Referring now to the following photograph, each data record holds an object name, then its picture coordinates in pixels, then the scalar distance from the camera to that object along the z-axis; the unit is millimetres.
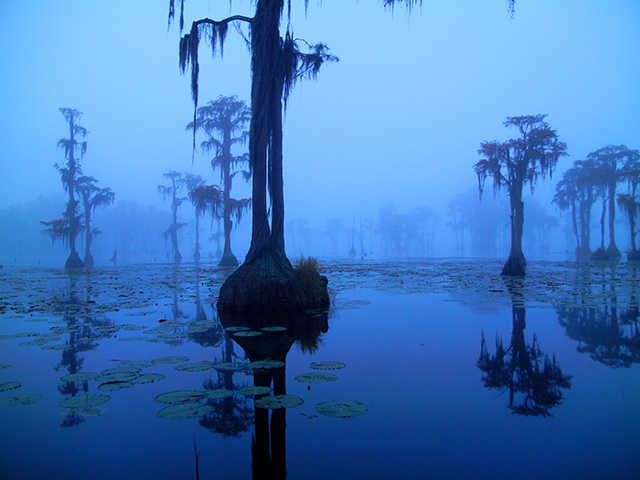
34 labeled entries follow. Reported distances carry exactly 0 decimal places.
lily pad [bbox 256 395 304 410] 3254
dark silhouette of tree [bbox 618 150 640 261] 30172
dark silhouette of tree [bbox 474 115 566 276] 20781
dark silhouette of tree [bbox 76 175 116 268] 39938
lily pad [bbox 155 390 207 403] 3414
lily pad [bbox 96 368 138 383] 4051
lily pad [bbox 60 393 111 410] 3391
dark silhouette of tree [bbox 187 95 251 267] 32250
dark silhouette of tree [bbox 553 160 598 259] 42438
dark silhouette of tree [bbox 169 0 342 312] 8305
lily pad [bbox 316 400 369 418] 3137
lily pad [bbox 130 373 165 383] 4047
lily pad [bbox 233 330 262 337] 6094
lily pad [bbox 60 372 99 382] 4074
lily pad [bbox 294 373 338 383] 3947
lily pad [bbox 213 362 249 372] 4403
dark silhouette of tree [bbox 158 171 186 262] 49344
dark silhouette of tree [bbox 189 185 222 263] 32906
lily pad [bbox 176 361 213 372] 4371
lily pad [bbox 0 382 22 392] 3852
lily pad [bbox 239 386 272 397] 3564
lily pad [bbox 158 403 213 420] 3094
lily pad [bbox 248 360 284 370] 4406
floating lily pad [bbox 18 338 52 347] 5572
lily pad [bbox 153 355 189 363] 4711
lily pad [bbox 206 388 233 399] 3518
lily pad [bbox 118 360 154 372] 4435
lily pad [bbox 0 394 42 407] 3459
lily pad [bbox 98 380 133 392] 3796
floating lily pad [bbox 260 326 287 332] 6489
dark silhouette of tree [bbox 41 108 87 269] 33781
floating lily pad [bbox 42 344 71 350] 5343
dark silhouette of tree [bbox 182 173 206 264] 53188
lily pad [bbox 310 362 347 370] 4422
